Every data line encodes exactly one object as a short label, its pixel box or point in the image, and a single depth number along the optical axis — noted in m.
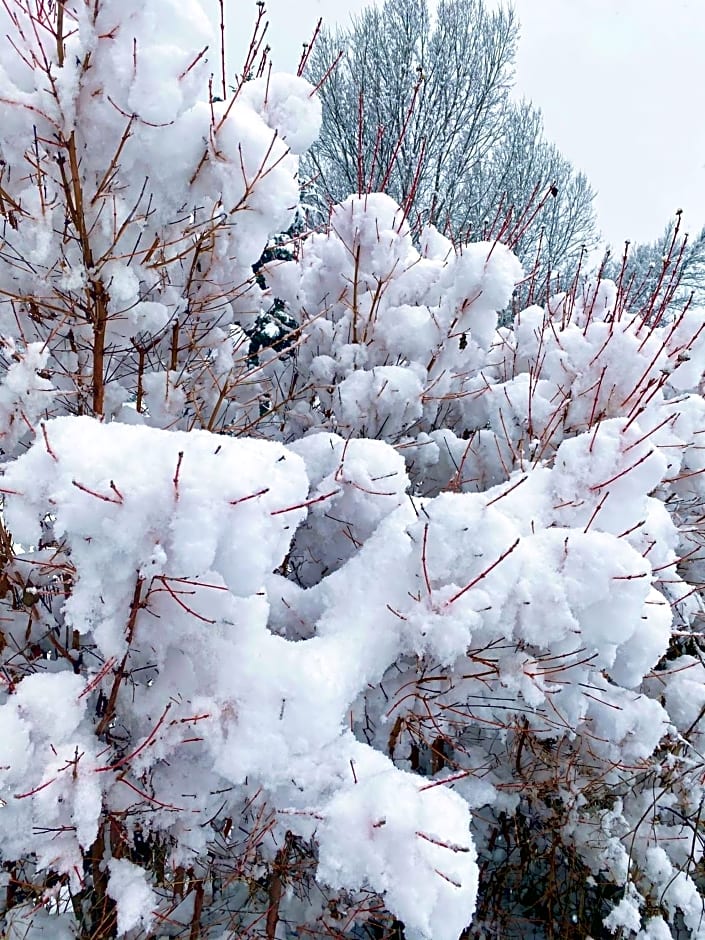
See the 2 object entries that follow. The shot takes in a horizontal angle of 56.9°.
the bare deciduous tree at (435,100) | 11.53
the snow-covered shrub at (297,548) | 1.52
